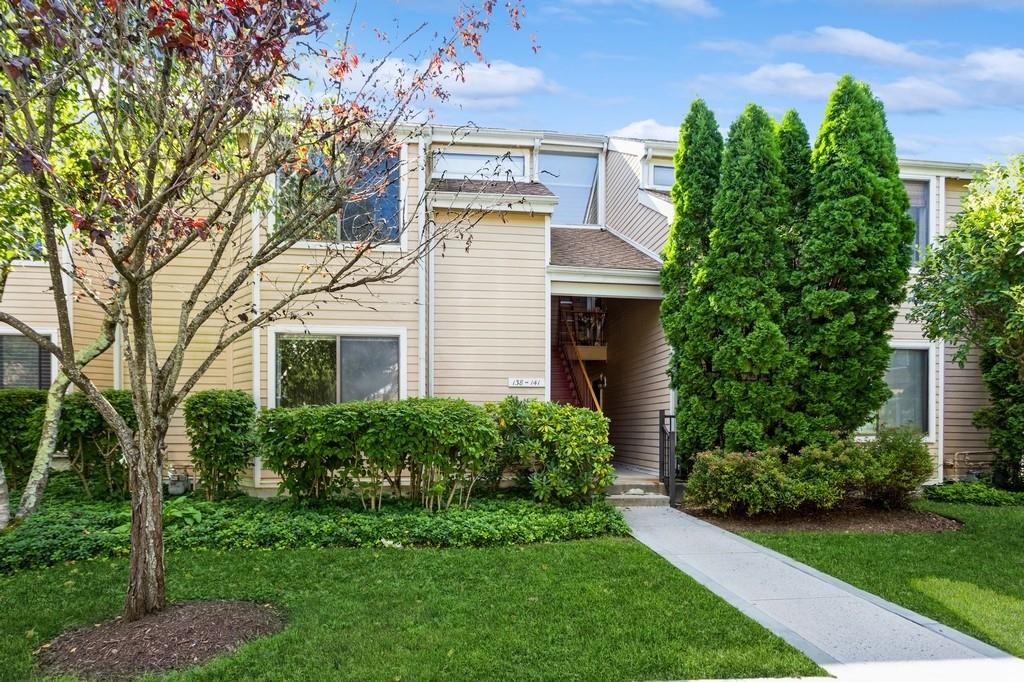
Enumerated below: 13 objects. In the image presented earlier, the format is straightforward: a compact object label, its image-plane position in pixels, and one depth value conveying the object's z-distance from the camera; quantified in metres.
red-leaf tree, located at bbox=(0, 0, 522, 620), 3.76
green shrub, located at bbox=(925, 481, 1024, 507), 9.78
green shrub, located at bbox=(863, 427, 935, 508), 8.30
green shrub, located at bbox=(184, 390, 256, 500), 8.32
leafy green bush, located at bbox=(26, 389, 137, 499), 8.17
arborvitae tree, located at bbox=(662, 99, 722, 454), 9.34
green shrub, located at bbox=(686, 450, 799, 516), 8.02
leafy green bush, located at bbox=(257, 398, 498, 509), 7.53
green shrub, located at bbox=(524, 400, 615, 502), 8.02
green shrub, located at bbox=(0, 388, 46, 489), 8.44
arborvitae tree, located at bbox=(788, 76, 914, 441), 8.67
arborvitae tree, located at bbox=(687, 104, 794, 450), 8.75
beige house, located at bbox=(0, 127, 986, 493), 9.22
